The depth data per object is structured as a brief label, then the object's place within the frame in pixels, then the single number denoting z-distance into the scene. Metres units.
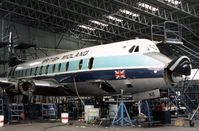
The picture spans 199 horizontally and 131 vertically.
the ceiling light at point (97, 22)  31.97
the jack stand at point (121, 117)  11.78
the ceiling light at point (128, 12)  27.49
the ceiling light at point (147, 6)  25.30
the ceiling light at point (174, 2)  23.96
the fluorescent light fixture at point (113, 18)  29.66
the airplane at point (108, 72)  11.48
